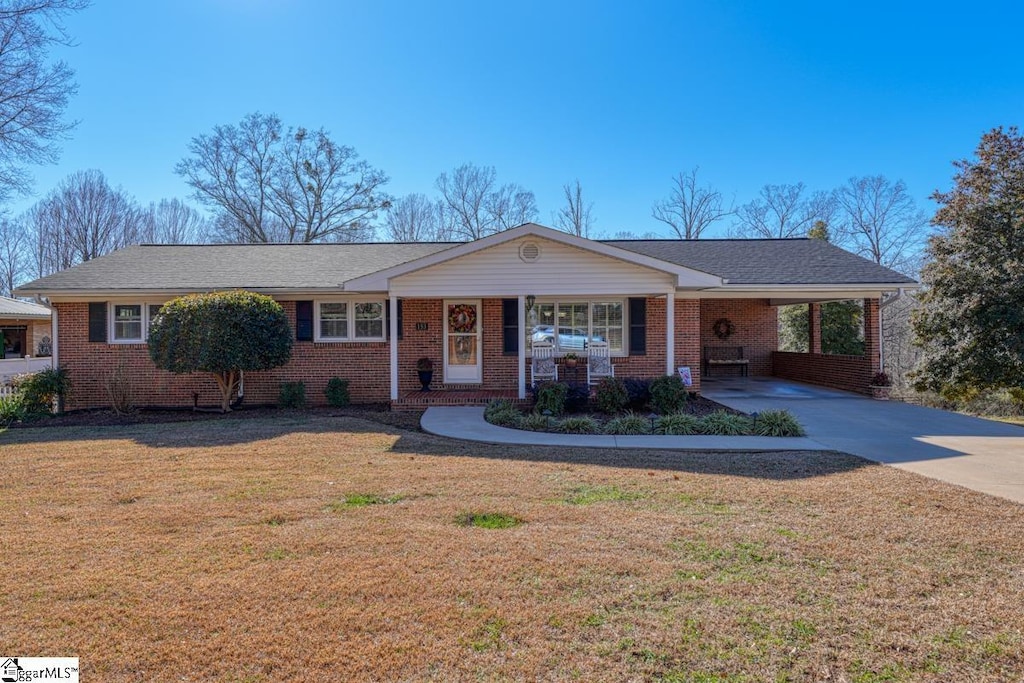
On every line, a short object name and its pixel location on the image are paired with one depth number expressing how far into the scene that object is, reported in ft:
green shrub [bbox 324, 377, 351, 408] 39.63
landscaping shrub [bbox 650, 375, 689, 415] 33.81
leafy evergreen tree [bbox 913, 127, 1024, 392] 35.47
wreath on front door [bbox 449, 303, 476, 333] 41.52
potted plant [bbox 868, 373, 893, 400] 40.57
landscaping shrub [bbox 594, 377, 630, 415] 33.99
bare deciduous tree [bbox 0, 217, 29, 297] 109.29
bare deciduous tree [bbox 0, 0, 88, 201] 45.21
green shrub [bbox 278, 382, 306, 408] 39.34
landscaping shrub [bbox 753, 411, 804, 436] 27.41
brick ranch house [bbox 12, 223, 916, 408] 40.11
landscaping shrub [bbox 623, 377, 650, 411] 35.17
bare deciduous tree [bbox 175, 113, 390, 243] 100.73
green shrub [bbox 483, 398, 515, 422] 32.32
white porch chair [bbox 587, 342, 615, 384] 39.24
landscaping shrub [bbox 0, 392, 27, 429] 35.86
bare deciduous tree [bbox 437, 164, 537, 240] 100.07
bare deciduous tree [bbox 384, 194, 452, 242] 104.78
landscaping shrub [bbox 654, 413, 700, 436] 28.45
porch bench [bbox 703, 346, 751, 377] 53.98
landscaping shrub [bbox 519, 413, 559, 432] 29.63
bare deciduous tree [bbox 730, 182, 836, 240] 105.29
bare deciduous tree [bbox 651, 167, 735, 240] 105.29
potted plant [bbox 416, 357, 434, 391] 40.68
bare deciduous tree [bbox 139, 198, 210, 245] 113.91
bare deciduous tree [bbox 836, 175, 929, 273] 102.27
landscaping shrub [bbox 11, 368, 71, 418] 37.91
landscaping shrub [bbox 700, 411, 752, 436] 27.91
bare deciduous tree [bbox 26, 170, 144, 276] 106.32
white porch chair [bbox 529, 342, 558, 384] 38.73
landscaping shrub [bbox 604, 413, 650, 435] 28.58
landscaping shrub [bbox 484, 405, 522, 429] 30.49
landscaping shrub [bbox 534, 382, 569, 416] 33.37
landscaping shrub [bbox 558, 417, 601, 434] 29.01
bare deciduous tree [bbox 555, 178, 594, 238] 96.68
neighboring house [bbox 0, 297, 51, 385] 70.33
